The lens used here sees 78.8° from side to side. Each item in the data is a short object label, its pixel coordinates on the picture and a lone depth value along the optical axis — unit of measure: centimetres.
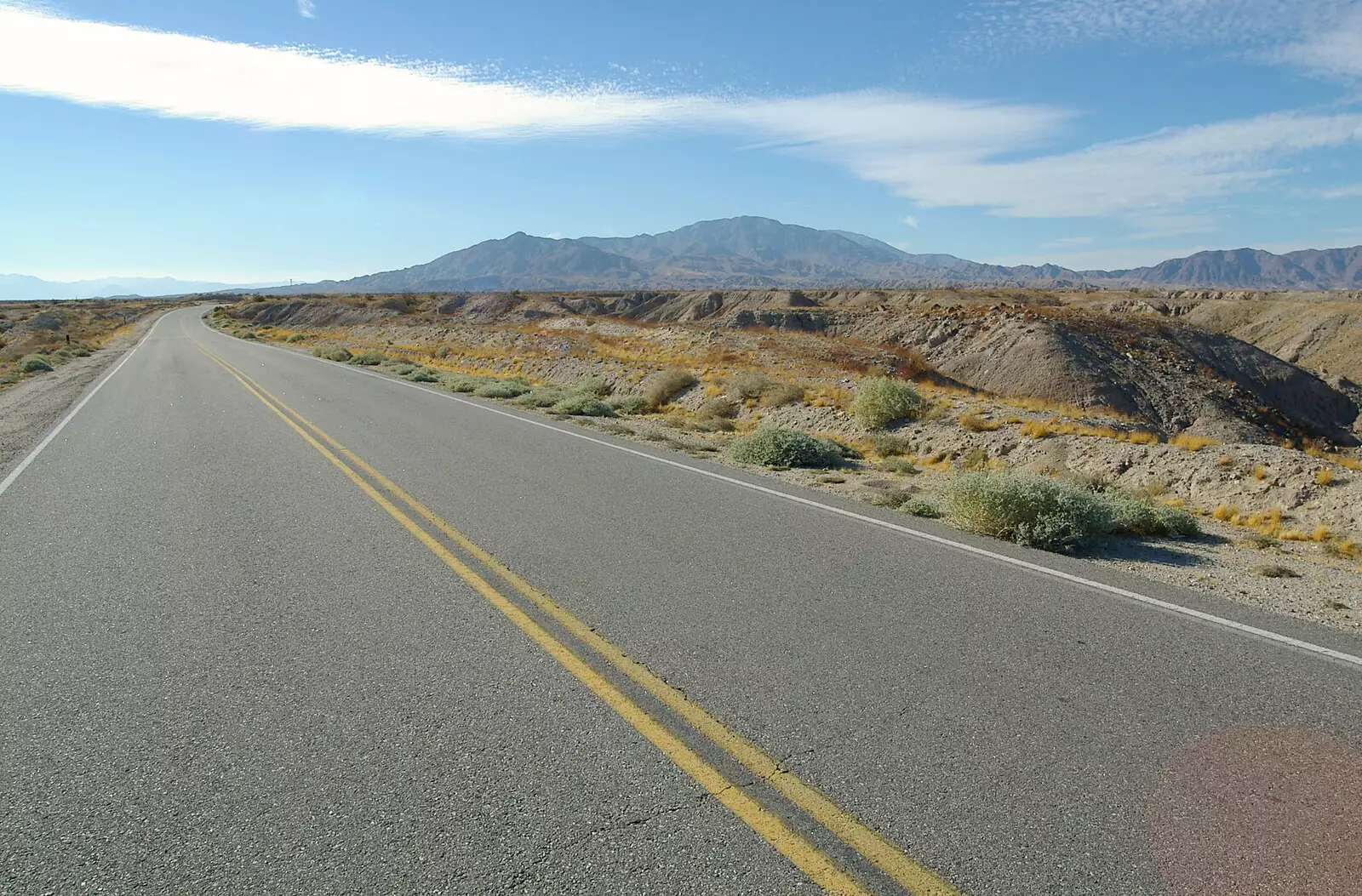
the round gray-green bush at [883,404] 1502
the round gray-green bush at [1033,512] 730
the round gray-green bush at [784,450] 1188
